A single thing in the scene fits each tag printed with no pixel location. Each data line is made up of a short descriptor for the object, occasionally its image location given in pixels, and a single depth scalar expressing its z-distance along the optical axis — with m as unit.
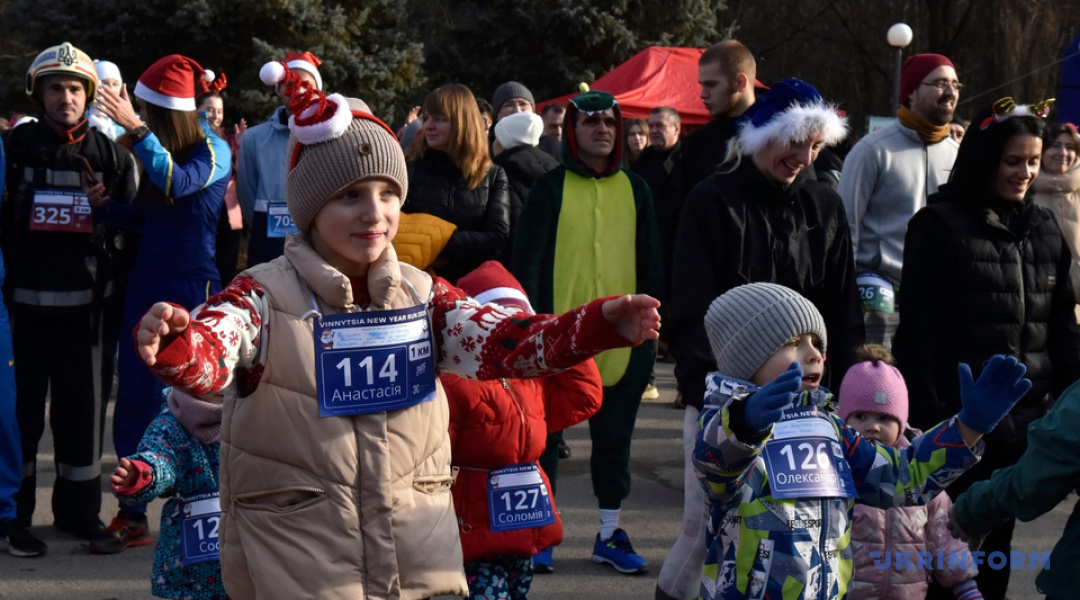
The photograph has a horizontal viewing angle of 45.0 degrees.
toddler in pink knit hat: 4.44
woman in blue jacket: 6.30
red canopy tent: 16.42
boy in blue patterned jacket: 3.58
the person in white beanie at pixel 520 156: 7.39
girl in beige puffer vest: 3.00
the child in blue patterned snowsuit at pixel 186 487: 4.29
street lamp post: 16.50
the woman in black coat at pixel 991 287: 4.92
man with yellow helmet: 6.09
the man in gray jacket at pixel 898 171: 6.23
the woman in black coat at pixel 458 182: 6.39
